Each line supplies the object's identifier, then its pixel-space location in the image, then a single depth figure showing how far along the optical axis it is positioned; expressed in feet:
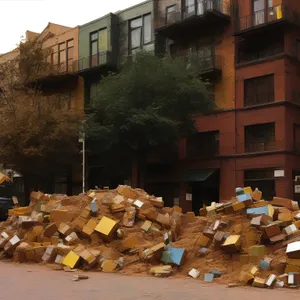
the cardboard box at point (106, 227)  41.86
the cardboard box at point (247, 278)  31.81
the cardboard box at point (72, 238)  43.14
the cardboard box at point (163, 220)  46.39
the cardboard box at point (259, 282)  30.81
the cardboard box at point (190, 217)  47.00
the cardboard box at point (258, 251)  34.32
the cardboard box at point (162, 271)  35.83
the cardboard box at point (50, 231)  45.39
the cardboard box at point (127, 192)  50.34
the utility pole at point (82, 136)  98.05
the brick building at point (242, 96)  101.09
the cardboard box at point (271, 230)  35.81
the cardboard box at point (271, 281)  30.60
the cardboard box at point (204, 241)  38.47
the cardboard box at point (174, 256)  36.88
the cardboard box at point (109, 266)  38.40
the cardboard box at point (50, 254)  42.14
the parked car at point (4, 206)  76.74
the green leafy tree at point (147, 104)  92.89
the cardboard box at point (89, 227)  42.98
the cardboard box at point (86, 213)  44.83
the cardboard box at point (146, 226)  44.68
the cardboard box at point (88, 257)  38.73
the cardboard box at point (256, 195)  42.35
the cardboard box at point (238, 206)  39.83
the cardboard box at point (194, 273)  35.05
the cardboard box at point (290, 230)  35.99
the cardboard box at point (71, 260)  39.27
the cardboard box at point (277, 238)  35.37
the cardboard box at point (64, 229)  44.09
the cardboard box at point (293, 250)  31.91
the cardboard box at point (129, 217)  44.78
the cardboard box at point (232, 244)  35.22
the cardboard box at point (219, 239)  36.91
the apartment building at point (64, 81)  133.49
